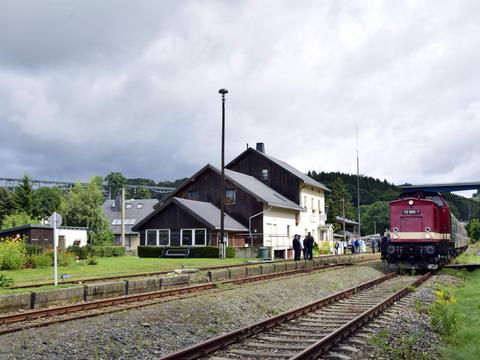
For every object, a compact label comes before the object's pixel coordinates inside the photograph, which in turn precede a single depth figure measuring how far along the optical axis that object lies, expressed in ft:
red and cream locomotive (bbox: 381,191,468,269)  84.64
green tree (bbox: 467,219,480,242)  269.46
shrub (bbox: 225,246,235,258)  126.21
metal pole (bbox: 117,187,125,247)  185.38
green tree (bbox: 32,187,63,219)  248.93
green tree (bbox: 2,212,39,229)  188.22
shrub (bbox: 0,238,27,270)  80.59
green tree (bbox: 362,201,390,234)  392.53
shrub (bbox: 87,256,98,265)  94.82
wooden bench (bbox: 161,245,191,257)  131.03
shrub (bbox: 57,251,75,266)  88.65
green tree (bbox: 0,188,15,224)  241.78
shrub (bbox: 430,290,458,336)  35.83
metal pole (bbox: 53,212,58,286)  56.13
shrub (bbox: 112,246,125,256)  147.75
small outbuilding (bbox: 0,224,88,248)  113.60
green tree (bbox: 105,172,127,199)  500.33
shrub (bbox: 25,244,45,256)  92.63
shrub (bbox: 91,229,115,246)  183.93
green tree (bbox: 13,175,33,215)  241.14
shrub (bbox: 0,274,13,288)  56.45
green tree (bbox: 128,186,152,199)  464.12
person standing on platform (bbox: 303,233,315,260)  108.88
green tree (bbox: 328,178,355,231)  362.74
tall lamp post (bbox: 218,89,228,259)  119.03
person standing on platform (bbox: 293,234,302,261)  108.37
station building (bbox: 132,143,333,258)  144.25
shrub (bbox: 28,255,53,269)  86.69
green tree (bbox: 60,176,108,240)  211.41
